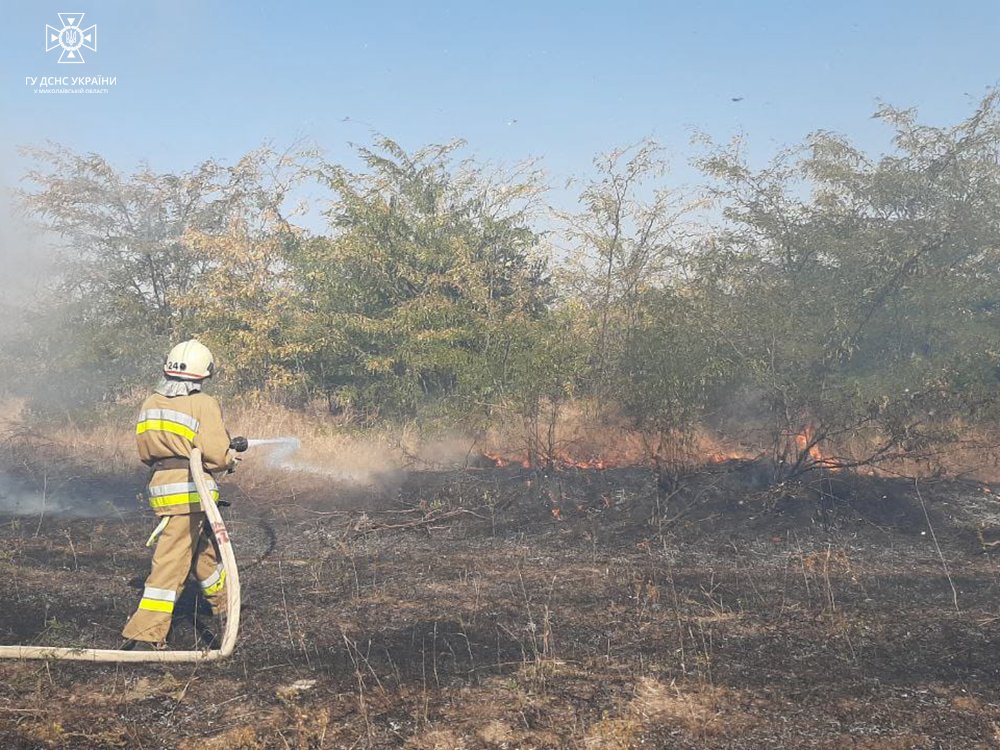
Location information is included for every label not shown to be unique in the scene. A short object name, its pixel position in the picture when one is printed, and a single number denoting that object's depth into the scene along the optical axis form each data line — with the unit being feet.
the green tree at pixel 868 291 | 29.32
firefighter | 15.84
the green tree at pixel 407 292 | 41.78
